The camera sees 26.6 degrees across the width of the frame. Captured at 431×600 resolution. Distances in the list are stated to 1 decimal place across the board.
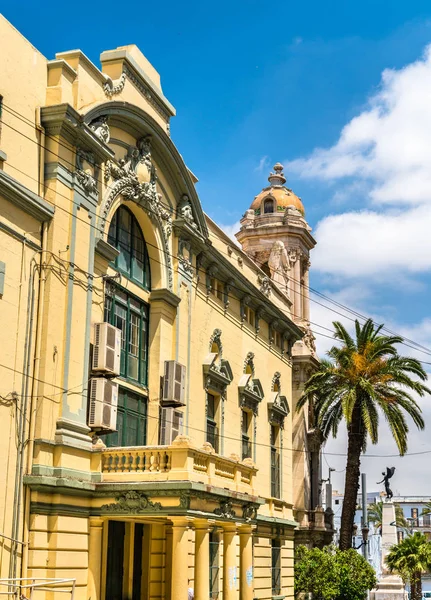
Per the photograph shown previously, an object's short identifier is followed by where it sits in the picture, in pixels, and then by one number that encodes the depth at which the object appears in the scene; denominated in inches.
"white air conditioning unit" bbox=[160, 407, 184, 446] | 979.3
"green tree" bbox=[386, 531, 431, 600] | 1945.1
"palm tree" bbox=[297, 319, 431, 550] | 1503.4
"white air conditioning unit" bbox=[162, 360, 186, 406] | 979.9
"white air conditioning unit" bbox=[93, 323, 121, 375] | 837.8
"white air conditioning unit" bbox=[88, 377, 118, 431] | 819.4
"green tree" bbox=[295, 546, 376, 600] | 1473.9
